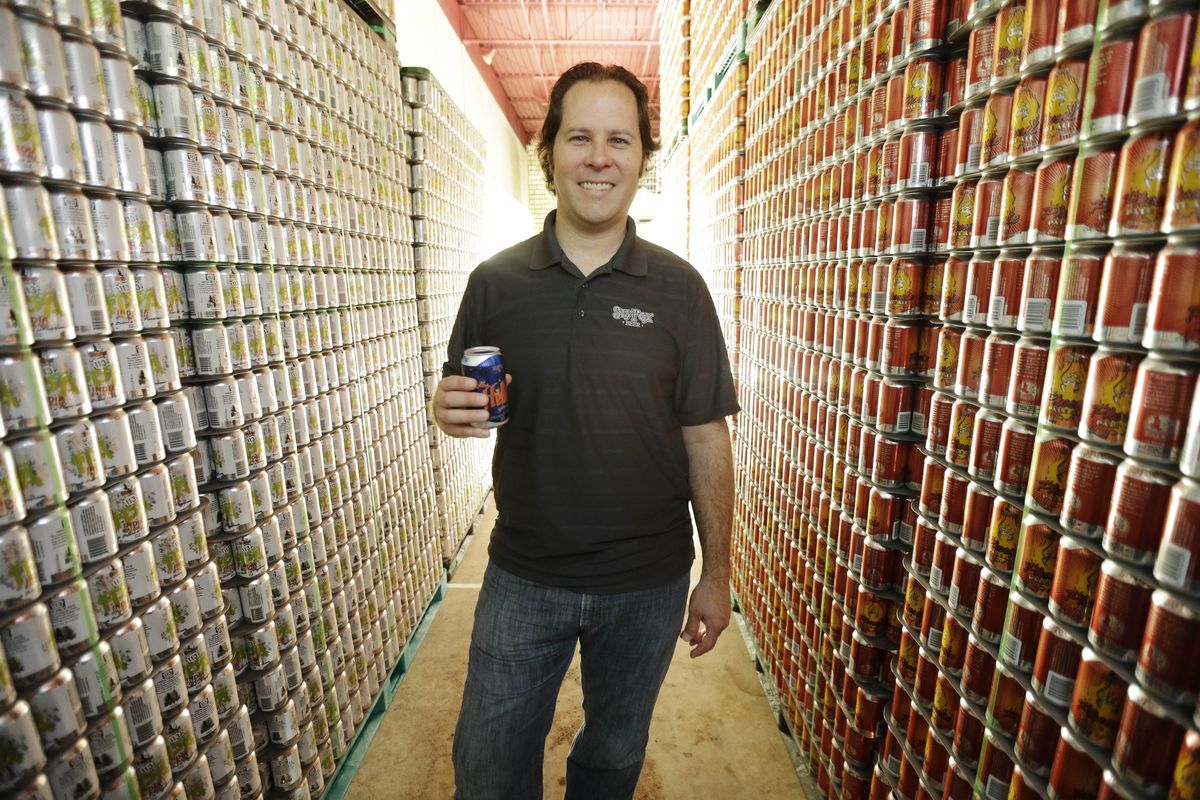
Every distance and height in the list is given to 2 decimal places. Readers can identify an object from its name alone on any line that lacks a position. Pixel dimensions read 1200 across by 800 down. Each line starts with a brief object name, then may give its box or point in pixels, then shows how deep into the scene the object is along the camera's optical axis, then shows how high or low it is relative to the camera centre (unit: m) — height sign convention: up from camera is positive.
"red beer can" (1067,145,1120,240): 0.86 +0.10
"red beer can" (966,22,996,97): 1.15 +0.40
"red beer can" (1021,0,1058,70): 0.97 +0.38
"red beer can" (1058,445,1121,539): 0.87 -0.32
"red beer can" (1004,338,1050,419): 1.00 -0.18
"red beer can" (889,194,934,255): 1.42 +0.11
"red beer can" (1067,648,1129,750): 0.86 -0.61
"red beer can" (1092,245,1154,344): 0.80 -0.04
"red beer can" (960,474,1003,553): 1.15 -0.46
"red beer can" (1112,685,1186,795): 0.77 -0.60
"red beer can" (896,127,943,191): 1.39 +0.26
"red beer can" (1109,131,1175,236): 0.78 +0.11
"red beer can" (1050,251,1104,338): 0.88 -0.04
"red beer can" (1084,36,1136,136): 0.83 +0.25
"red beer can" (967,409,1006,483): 1.12 -0.32
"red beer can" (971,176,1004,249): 1.12 +0.10
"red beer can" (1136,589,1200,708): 0.74 -0.47
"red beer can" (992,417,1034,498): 1.04 -0.32
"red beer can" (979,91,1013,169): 1.09 +0.25
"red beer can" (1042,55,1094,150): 0.92 +0.25
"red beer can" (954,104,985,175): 1.19 +0.25
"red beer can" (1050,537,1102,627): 0.91 -0.46
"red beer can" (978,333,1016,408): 1.09 -0.18
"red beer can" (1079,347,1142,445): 0.83 -0.18
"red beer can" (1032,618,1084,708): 0.93 -0.60
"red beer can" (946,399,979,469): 1.21 -0.32
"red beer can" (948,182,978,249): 1.22 +0.11
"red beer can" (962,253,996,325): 1.16 -0.04
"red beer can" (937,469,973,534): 1.24 -0.46
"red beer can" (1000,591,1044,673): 1.01 -0.60
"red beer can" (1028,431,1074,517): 0.95 -0.32
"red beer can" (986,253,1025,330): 1.07 -0.03
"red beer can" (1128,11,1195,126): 0.75 +0.25
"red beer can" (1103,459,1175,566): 0.79 -0.32
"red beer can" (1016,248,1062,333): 0.98 -0.03
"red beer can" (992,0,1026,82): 1.06 +0.40
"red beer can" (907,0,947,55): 1.32 +0.53
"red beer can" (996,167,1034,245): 1.04 +0.11
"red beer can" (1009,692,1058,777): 0.97 -0.74
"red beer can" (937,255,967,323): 1.25 -0.04
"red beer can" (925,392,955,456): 1.29 -0.32
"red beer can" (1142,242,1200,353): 0.73 -0.04
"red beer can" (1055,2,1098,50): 0.89 +0.36
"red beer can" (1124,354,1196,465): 0.75 -0.18
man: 1.35 -0.38
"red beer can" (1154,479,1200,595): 0.72 -0.32
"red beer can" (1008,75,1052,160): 1.01 +0.25
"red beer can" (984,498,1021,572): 1.08 -0.47
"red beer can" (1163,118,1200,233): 0.72 +0.10
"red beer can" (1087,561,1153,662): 0.82 -0.46
